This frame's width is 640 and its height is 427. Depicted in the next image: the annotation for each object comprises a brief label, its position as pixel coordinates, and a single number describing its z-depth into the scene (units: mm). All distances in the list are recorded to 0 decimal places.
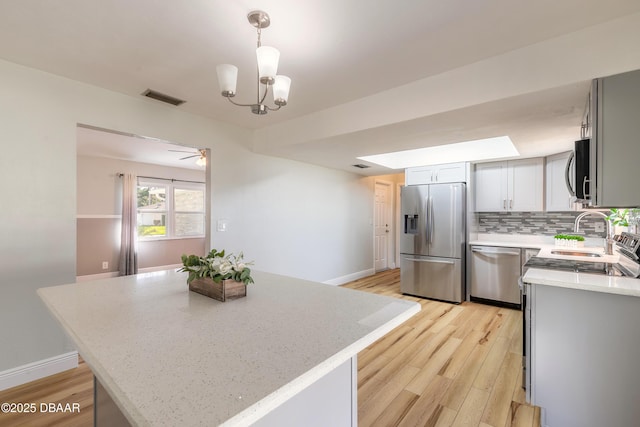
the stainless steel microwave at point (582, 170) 1732
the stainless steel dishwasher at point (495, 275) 3707
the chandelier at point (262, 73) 1378
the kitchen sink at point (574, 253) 2763
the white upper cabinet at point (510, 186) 3764
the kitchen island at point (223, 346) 605
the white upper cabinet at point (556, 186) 3500
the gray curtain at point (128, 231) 5375
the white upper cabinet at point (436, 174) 4062
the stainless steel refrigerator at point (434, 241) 3984
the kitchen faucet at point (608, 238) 2905
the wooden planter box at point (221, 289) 1291
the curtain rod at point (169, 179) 5409
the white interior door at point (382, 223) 6000
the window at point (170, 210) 5816
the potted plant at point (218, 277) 1304
